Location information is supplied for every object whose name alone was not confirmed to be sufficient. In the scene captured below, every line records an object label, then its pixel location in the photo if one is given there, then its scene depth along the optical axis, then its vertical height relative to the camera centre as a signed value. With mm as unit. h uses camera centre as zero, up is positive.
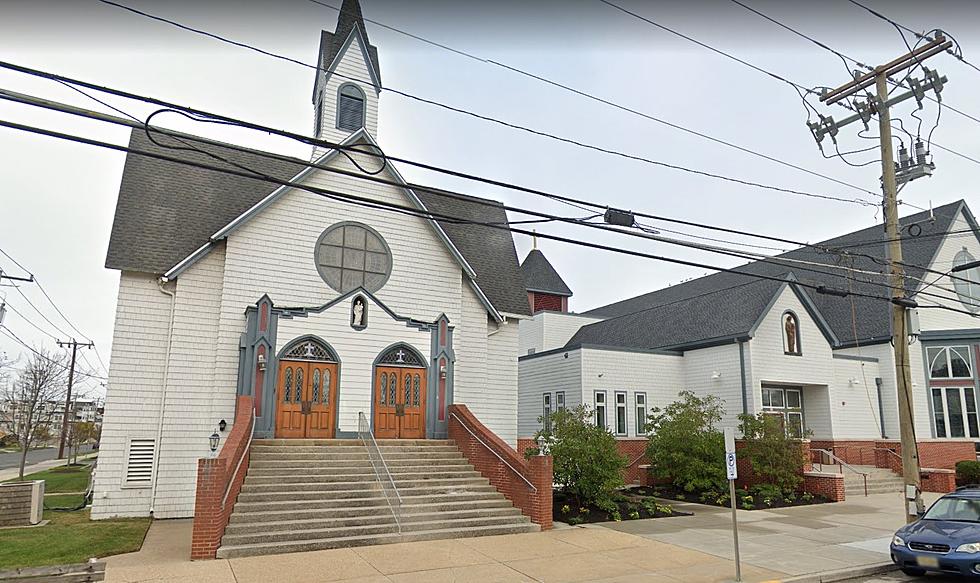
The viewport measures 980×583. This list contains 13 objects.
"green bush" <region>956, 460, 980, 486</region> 23781 -1970
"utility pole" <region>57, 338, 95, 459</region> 42438 +2519
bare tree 38112 +1757
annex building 24422 +2067
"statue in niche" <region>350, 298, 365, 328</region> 17719 +2659
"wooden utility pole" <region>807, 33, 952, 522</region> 13820 +5009
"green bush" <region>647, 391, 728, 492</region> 19578 -955
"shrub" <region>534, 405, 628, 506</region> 16422 -1149
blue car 10352 -1981
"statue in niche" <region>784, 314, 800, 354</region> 25094 +3040
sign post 10789 -672
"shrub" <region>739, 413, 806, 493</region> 19891 -1146
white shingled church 15875 +2563
